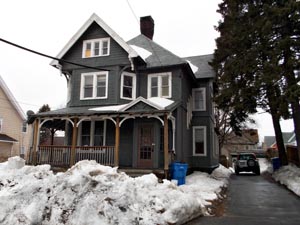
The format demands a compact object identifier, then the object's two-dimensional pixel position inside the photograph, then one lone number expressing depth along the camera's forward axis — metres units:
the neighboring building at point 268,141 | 80.44
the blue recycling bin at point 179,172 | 13.03
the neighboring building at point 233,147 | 51.24
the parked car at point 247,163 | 23.19
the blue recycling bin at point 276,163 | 21.24
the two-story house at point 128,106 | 14.83
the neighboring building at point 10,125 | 27.23
